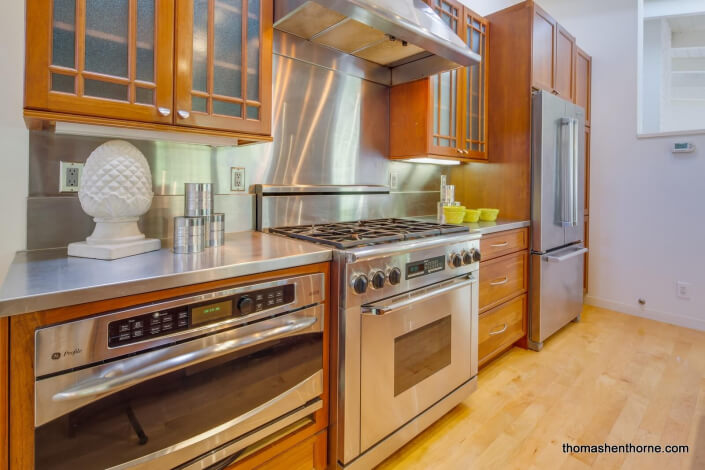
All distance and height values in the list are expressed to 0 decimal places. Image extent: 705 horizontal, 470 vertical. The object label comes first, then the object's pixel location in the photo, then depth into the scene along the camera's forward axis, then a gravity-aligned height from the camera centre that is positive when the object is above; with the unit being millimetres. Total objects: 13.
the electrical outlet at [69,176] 1309 +182
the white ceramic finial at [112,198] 1182 +95
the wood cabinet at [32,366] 772 -300
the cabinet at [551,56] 2574 +1335
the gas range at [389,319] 1320 -375
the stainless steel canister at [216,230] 1364 -10
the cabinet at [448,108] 2279 +806
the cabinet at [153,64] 1020 +531
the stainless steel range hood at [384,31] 1479 +960
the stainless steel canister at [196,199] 1318 +102
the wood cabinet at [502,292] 2174 -401
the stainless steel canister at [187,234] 1223 -25
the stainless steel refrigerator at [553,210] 2510 +143
